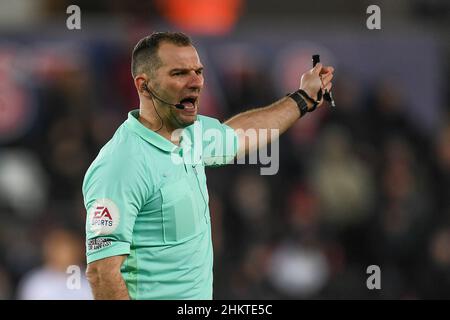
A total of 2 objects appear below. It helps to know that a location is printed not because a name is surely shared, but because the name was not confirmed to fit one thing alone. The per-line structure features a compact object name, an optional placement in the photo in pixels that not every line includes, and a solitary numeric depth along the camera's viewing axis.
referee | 8.71
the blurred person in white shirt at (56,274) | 14.97
